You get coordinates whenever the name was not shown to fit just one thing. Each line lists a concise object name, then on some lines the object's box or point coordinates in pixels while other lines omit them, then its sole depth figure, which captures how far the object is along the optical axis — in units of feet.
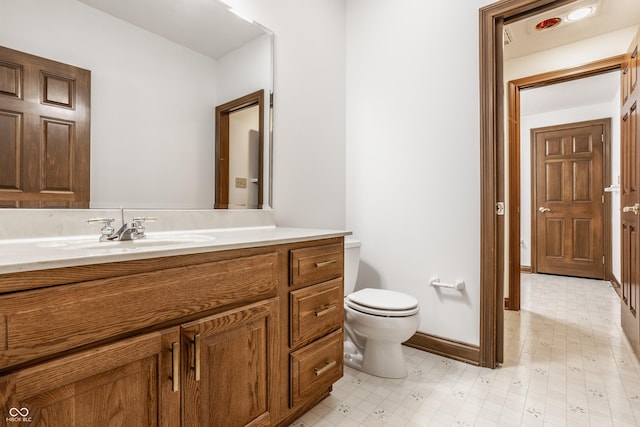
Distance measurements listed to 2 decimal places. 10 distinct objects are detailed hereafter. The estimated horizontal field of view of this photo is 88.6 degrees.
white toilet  5.33
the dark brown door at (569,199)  13.37
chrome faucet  3.80
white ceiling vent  8.24
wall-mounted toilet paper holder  6.22
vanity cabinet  2.20
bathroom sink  3.38
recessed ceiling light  7.40
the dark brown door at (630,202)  6.21
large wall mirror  3.96
